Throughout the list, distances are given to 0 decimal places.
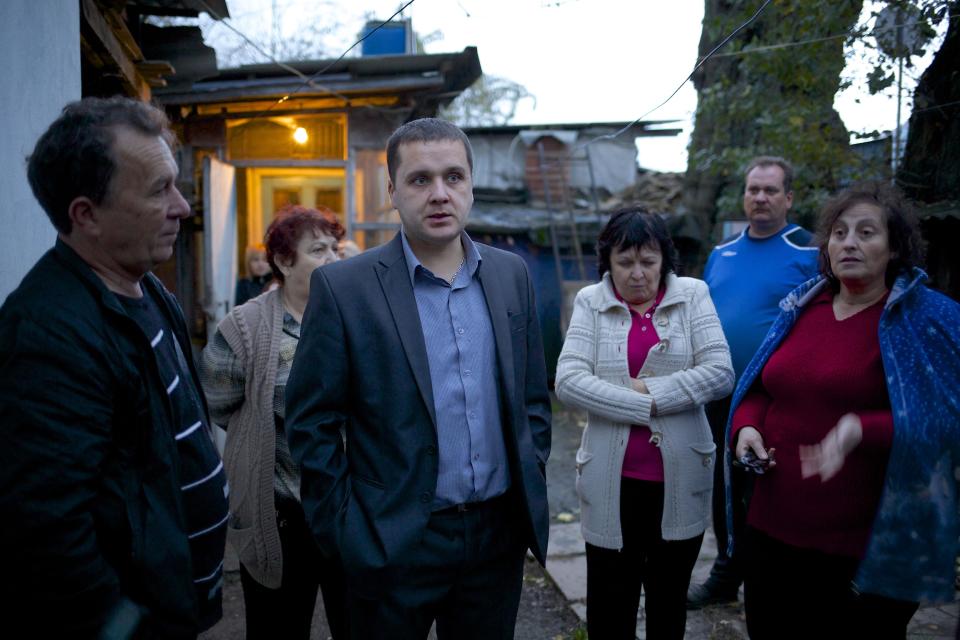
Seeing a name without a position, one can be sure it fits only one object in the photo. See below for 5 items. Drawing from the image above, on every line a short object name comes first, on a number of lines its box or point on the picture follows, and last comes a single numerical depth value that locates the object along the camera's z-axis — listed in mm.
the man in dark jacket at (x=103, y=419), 1341
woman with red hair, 2641
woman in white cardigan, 2807
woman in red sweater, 2373
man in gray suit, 2039
